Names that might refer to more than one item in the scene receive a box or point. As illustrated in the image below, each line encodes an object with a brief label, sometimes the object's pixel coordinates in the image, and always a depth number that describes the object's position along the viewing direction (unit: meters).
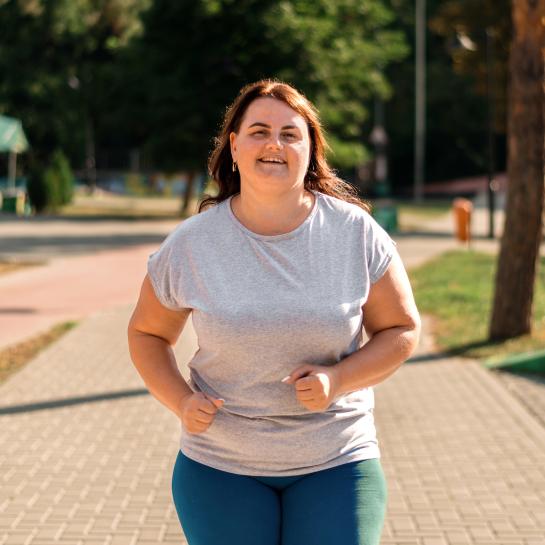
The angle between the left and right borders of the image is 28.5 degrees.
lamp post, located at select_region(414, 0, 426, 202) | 49.69
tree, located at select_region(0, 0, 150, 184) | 49.78
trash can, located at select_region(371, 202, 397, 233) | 27.11
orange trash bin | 23.16
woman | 2.54
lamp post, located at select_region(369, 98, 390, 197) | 48.75
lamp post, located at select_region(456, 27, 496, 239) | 23.76
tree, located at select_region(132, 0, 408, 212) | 28.69
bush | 33.97
